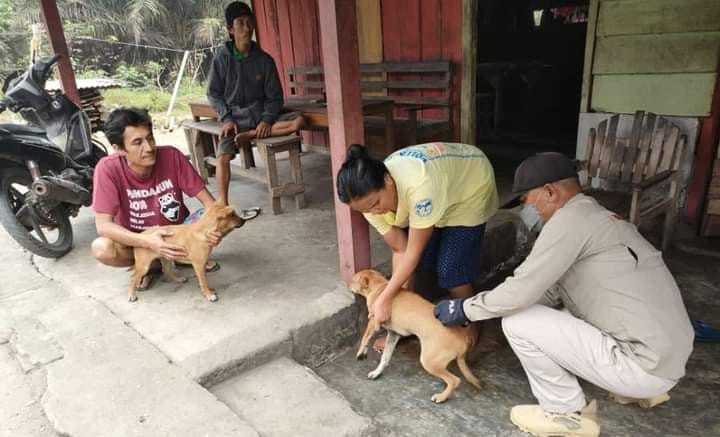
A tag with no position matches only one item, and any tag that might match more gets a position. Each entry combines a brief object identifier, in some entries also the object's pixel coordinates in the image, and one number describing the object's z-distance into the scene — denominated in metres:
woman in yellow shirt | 2.36
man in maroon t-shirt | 2.96
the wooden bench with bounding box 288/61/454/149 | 5.27
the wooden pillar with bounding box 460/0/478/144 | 5.00
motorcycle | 3.77
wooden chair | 3.79
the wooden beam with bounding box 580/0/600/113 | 4.34
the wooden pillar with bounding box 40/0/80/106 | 5.59
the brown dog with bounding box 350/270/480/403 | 2.45
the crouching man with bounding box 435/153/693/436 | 2.00
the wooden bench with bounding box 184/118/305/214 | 4.53
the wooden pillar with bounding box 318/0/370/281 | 2.59
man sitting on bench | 4.59
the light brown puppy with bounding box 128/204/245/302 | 2.92
